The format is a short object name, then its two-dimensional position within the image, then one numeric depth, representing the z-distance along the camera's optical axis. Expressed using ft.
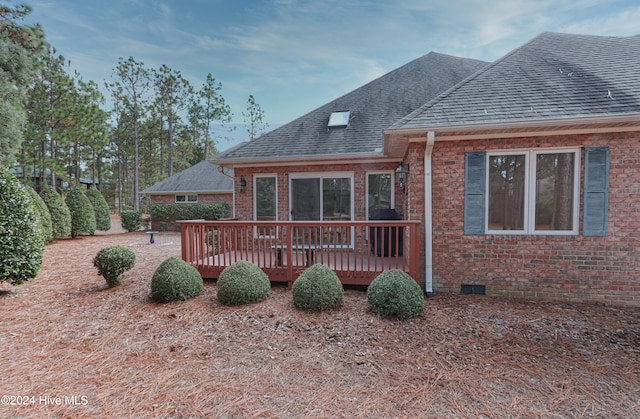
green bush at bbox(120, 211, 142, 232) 53.01
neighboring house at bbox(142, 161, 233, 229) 53.83
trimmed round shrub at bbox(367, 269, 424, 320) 12.60
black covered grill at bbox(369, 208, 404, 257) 20.90
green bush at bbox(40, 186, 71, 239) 38.04
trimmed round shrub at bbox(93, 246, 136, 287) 16.97
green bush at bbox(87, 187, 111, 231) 49.65
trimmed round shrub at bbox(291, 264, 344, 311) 13.40
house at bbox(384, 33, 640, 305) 14.39
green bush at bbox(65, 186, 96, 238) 42.39
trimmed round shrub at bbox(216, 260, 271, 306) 14.38
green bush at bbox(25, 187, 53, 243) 32.51
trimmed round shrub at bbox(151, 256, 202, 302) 14.82
